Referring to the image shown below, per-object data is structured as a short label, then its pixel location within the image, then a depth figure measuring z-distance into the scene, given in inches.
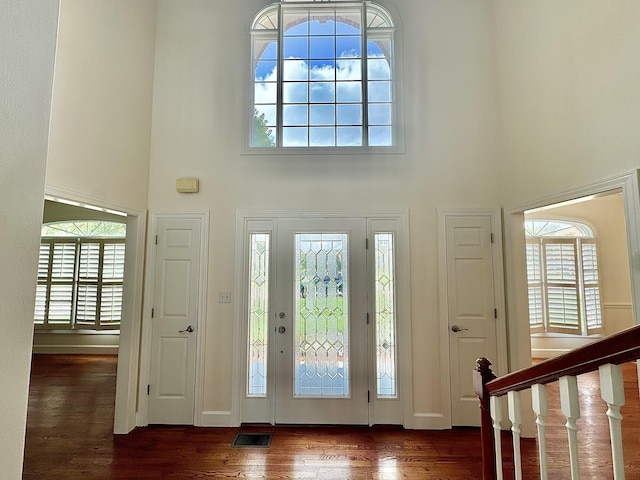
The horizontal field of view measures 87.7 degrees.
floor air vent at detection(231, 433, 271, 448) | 118.7
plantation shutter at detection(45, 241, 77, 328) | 250.4
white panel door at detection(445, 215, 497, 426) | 132.6
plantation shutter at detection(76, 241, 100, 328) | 250.5
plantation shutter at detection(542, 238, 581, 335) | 232.7
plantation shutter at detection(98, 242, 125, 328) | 250.4
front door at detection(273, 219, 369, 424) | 133.7
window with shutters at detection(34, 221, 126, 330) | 250.2
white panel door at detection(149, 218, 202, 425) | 134.8
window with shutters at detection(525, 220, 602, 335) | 230.4
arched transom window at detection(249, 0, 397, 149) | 148.4
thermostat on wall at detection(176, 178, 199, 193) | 140.6
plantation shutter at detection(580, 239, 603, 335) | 228.8
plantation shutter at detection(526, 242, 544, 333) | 237.0
